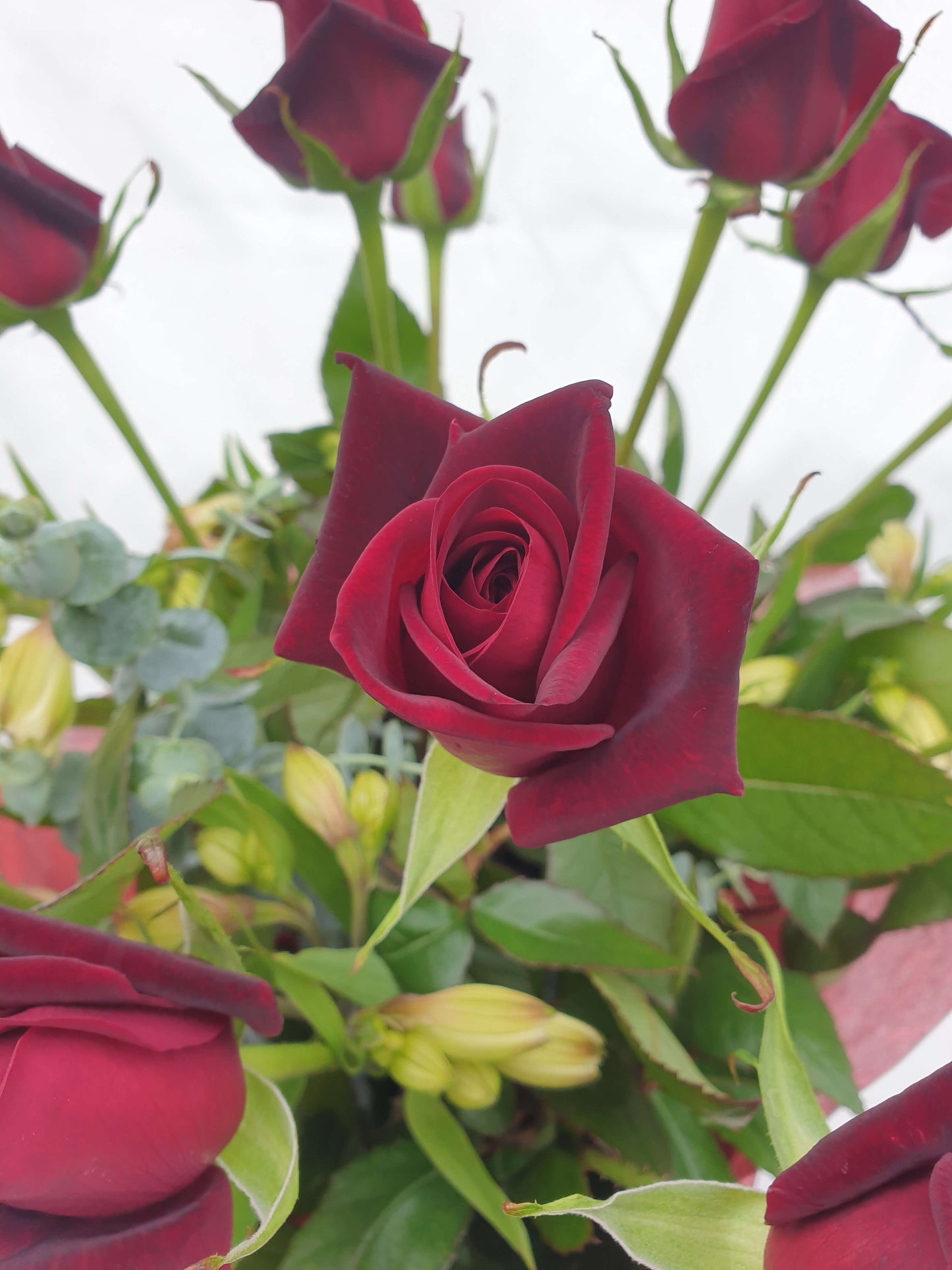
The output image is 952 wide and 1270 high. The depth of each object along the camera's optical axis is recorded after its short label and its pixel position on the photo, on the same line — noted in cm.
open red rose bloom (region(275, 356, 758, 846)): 20
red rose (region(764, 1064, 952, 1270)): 18
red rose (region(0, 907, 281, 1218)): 22
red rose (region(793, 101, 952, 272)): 39
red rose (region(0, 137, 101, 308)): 35
